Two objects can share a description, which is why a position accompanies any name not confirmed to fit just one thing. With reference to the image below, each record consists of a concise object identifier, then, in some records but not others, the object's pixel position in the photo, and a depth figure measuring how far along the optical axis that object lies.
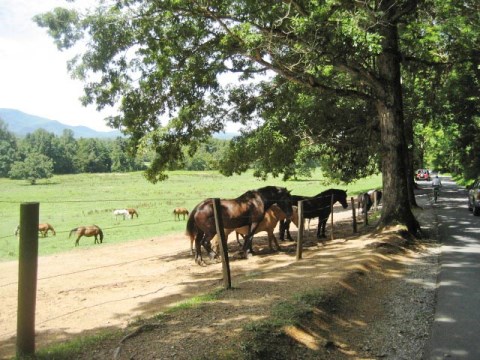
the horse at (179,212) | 31.33
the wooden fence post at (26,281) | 4.15
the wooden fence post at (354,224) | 16.47
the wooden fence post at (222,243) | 7.14
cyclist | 27.84
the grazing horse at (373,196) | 24.38
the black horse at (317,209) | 16.14
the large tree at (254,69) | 11.15
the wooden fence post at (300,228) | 10.62
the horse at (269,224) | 14.24
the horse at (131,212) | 34.53
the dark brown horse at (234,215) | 12.61
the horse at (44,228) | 25.14
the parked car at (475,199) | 19.78
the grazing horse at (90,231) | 22.23
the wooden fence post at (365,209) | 18.34
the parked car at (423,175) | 68.79
